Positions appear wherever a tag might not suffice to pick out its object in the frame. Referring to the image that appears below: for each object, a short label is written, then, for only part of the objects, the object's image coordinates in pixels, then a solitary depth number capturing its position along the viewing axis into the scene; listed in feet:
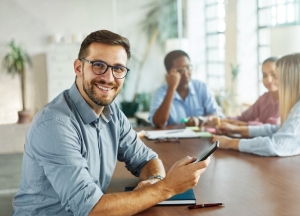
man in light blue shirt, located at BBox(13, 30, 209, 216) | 4.33
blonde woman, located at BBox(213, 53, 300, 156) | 6.82
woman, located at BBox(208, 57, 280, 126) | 9.71
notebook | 4.63
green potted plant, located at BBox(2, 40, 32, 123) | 12.43
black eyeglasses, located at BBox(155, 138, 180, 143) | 8.26
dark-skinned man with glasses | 10.98
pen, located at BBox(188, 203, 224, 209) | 4.50
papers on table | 8.66
